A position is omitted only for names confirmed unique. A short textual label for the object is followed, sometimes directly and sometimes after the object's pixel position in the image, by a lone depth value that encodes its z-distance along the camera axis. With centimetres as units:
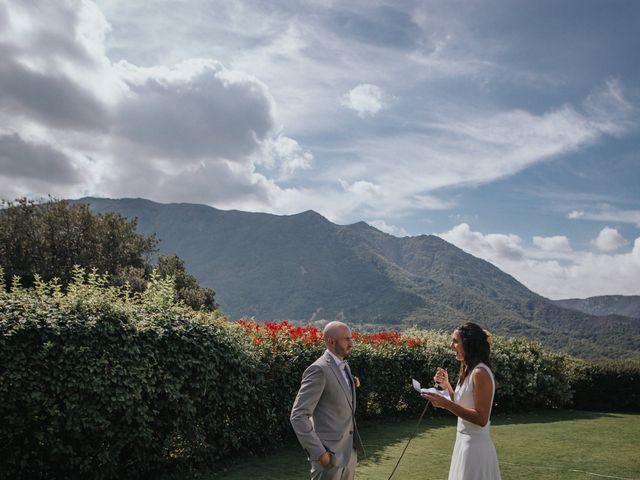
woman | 461
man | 430
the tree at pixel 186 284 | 4250
